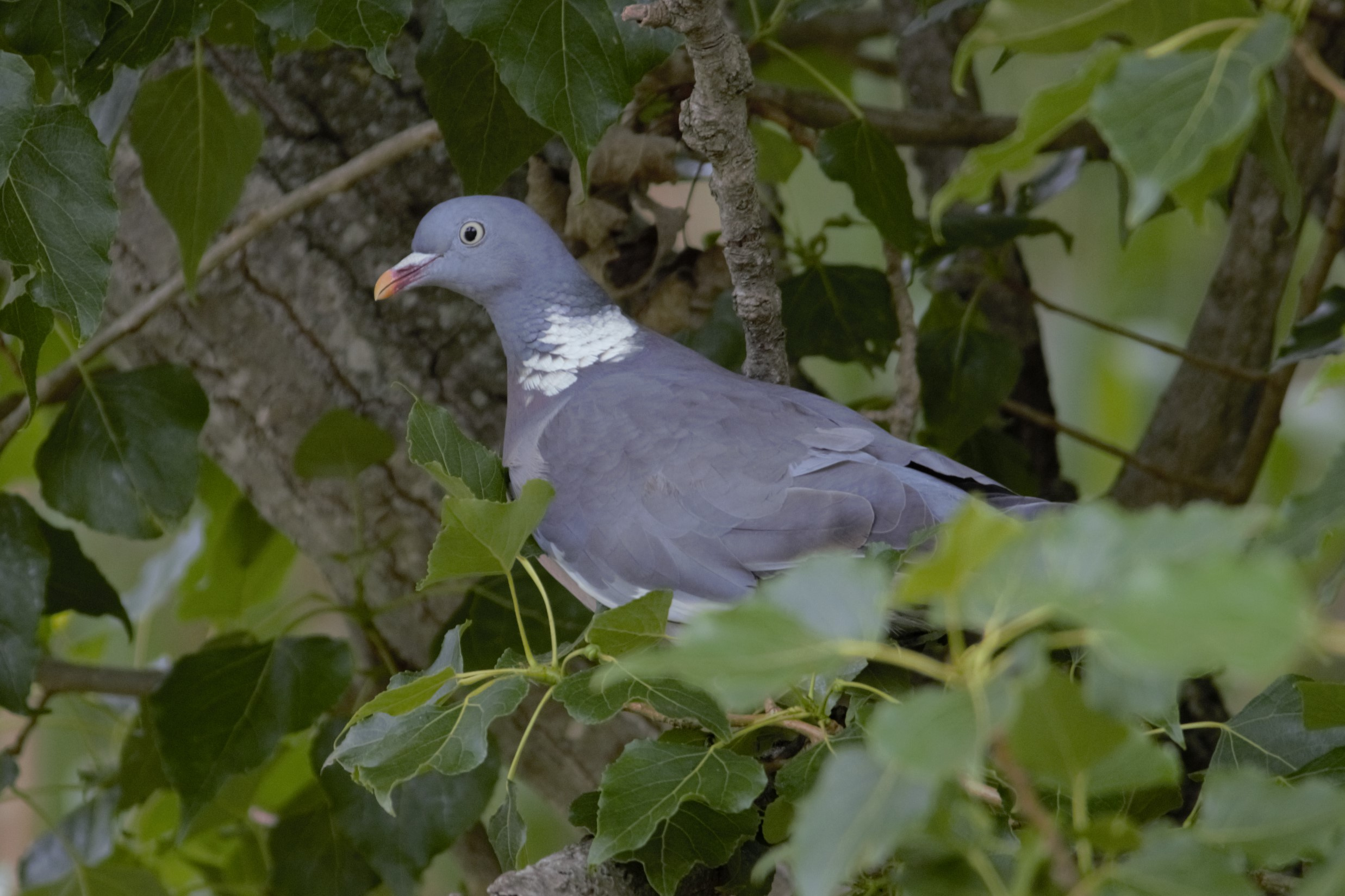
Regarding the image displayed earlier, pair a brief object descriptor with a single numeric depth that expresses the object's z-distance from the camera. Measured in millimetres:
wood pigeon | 8193
